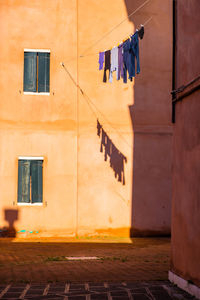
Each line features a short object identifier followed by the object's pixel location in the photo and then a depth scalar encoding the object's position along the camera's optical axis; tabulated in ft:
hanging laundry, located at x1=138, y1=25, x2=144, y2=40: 46.04
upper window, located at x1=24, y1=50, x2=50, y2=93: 60.85
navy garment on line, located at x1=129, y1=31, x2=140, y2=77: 47.56
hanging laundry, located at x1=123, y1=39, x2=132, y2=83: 49.31
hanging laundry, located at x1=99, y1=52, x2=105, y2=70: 53.42
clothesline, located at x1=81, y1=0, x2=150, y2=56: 62.13
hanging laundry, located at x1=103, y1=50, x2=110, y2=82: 52.80
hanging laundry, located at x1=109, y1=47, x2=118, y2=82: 51.39
